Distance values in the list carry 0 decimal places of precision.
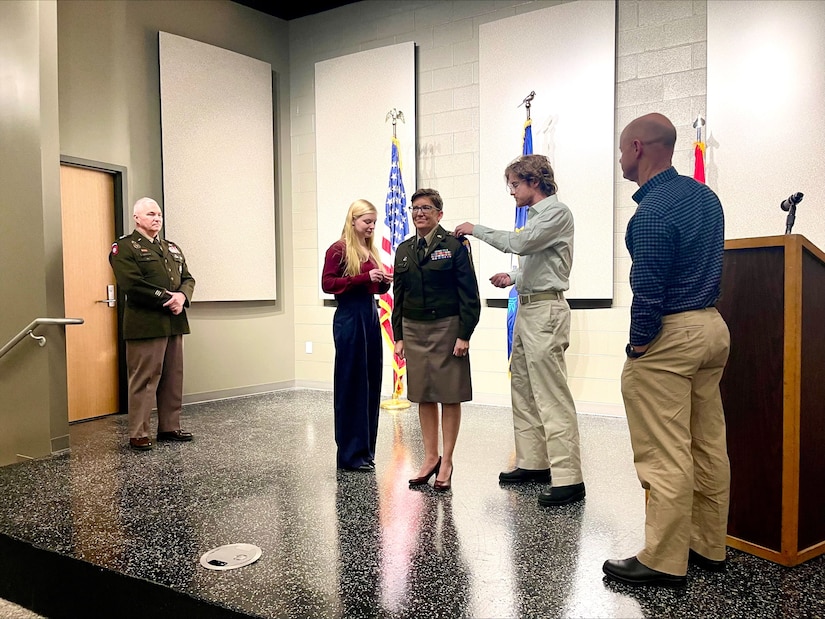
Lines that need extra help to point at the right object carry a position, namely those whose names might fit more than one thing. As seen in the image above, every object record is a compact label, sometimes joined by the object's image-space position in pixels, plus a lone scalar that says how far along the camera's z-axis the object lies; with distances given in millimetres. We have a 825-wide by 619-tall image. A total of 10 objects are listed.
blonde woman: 3705
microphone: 2557
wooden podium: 2344
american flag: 6074
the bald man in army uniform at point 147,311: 4375
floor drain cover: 2521
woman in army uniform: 3326
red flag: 4859
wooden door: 5395
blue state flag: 5426
